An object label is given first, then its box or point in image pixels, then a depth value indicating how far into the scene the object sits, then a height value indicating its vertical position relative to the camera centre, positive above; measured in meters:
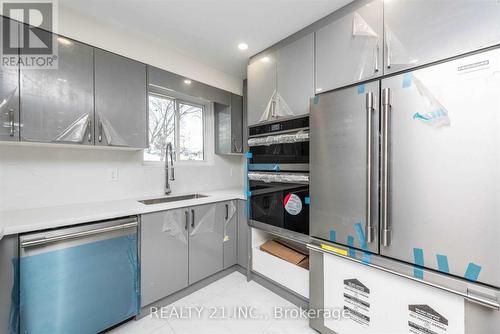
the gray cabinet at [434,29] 0.99 +0.72
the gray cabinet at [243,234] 2.32 -0.75
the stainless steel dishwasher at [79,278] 1.24 -0.73
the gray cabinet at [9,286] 1.17 -0.66
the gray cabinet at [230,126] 2.77 +0.56
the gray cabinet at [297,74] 1.72 +0.81
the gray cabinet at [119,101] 1.70 +0.58
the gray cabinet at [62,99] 1.42 +0.50
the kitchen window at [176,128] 2.43 +0.50
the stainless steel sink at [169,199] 2.16 -0.35
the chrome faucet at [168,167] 2.38 +0.00
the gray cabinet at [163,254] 1.70 -0.74
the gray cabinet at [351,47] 1.34 +0.85
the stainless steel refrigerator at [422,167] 0.97 +0.00
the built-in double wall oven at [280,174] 1.74 -0.06
